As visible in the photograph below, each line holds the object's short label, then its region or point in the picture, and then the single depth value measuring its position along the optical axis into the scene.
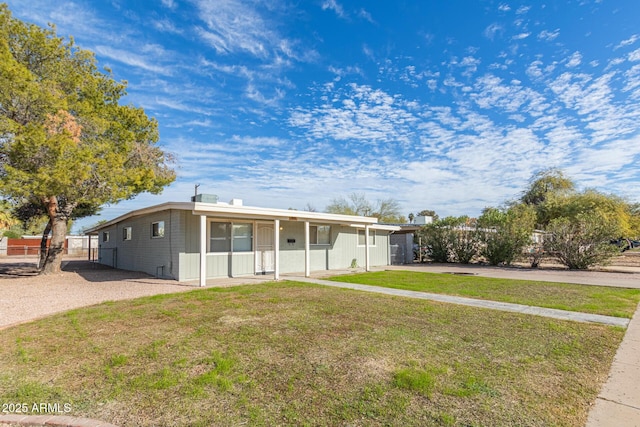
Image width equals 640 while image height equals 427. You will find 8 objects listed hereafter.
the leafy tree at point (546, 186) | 29.72
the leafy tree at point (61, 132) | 10.12
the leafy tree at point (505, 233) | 16.59
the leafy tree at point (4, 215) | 12.01
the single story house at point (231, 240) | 10.86
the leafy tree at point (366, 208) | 37.78
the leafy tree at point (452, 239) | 18.73
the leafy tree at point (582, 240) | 14.13
